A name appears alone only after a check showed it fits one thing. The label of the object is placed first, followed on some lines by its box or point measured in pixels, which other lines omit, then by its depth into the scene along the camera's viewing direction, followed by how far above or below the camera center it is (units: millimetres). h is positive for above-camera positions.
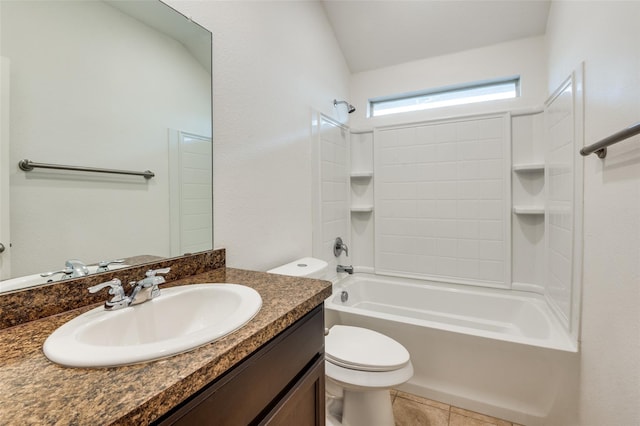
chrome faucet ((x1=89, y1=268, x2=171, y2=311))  769 -229
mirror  741 +246
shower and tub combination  1590 -268
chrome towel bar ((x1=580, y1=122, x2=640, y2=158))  871 +245
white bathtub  1531 -825
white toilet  1385 -778
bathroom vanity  416 -278
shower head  2493 +930
